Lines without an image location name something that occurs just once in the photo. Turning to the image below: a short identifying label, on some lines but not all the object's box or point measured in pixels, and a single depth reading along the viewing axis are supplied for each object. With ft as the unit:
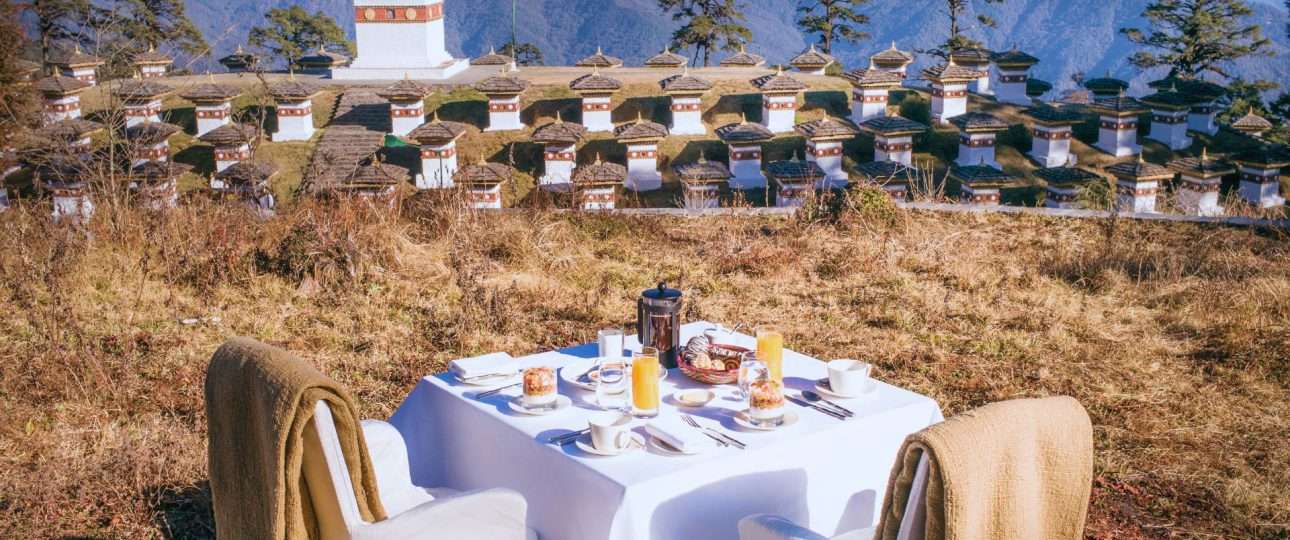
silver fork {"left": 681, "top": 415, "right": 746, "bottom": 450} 9.77
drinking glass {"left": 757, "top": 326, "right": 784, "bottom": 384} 11.39
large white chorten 81.76
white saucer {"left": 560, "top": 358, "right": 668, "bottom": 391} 11.31
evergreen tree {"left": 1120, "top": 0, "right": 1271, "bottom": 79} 97.91
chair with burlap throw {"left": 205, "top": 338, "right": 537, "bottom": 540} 8.44
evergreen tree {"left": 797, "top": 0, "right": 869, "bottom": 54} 105.91
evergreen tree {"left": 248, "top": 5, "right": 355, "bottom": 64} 116.26
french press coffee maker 11.92
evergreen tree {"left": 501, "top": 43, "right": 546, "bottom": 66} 140.05
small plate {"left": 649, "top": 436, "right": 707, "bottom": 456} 9.62
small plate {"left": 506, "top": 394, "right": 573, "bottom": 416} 10.68
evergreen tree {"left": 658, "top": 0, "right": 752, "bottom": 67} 107.96
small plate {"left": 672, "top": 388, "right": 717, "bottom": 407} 10.87
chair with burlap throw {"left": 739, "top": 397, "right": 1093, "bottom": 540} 7.11
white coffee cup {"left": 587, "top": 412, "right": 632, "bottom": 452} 9.52
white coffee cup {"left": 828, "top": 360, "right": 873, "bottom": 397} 10.87
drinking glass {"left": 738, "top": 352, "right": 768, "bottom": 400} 10.59
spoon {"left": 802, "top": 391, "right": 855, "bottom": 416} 10.68
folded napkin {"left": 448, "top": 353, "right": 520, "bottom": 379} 11.69
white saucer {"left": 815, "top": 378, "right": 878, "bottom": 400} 11.00
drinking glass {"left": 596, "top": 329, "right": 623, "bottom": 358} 12.44
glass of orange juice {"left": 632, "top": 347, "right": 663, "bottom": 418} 10.38
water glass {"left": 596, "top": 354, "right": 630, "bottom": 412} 10.82
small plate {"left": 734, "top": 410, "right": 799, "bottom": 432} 10.21
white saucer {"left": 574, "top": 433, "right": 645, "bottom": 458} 9.58
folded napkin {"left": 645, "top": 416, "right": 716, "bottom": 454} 9.57
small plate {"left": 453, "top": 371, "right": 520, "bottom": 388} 11.53
